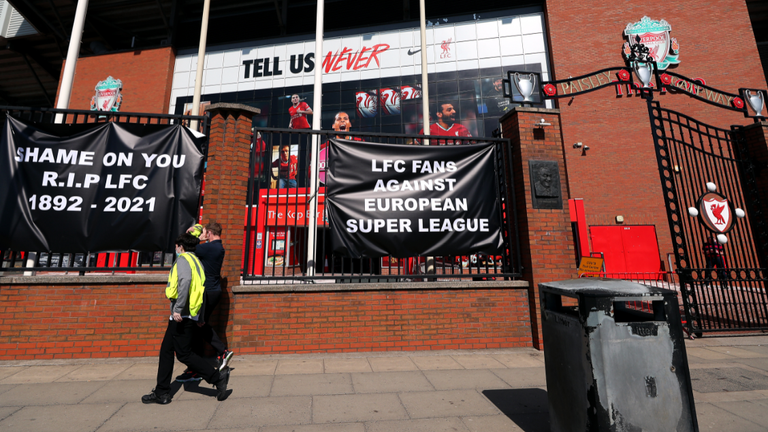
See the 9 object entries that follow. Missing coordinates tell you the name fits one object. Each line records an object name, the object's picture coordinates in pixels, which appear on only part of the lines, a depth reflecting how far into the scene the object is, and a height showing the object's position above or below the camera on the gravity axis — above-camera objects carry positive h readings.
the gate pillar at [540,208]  5.36 +0.90
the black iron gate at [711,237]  5.84 +0.43
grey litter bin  2.22 -0.74
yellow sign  5.34 -0.07
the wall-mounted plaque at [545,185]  5.54 +1.30
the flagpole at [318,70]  10.54 +6.44
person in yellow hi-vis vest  3.38 -0.73
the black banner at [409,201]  5.33 +1.04
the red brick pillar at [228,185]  4.84 +1.26
